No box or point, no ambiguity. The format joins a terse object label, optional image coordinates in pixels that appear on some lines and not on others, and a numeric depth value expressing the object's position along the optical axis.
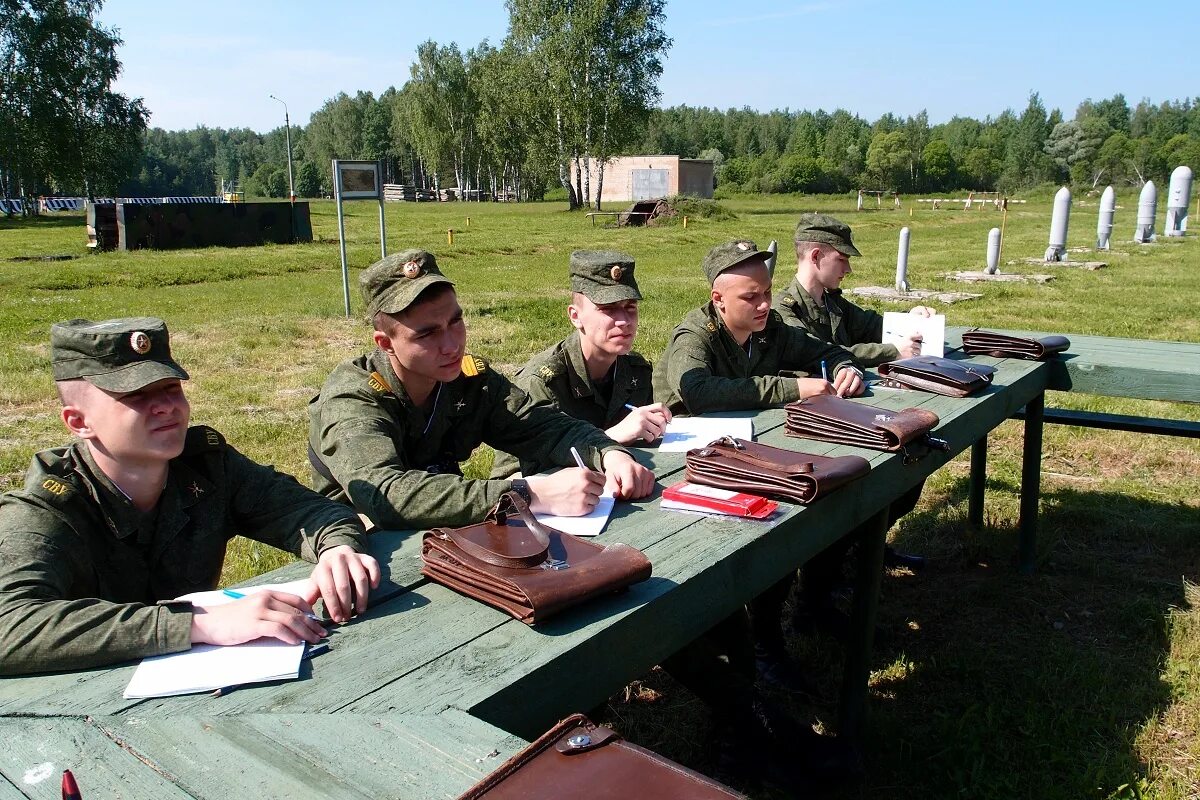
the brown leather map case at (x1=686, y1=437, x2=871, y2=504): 2.34
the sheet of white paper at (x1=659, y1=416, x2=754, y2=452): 2.99
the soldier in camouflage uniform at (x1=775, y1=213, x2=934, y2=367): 4.54
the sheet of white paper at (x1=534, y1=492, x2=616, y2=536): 2.16
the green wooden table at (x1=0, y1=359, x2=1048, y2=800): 1.25
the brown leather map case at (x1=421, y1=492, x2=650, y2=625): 1.68
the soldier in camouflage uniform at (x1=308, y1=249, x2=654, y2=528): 2.26
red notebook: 2.26
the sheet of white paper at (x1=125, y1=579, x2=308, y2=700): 1.47
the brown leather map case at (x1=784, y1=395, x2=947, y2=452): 2.86
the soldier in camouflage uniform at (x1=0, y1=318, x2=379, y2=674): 1.58
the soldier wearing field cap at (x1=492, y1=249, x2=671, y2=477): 3.29
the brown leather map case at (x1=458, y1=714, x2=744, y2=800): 1.20
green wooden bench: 4.22
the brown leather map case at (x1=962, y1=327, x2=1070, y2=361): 4.39
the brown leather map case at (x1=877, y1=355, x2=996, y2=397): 3.62
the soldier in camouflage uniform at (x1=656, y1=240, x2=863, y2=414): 3.49
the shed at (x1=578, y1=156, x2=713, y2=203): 51.62
